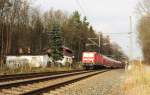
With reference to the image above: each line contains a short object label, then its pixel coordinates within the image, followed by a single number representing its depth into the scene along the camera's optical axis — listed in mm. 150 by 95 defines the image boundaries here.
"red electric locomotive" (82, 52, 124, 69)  63588
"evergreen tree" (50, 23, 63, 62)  79494
